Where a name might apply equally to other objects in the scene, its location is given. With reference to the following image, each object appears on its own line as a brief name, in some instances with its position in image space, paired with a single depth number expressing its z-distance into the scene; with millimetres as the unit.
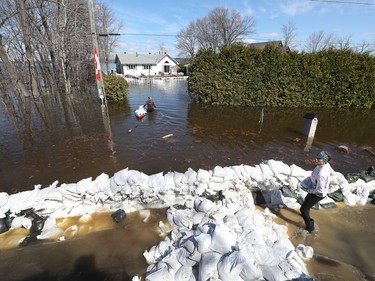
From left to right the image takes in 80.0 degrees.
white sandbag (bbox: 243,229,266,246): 3174
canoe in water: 10766
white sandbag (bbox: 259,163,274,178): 4559
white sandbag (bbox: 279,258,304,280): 2752
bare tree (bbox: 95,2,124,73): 29734
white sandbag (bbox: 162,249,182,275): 2935
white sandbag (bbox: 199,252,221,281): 2779
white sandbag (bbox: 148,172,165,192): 4370
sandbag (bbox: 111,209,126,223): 4098
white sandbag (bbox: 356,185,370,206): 4547
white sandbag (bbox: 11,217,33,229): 3938
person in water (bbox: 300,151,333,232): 3545
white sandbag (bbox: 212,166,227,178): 4449
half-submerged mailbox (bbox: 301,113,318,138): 8078
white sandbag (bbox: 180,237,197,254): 3072
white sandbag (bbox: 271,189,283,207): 4438
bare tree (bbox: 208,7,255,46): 47312
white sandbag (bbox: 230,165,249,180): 4559
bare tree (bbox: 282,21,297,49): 54656
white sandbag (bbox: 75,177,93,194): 4199
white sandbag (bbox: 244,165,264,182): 4542
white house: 47516
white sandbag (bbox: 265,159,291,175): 4586
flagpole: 10594
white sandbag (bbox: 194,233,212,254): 3009
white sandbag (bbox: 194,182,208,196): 4379
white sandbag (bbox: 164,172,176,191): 4375
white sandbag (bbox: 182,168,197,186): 4434
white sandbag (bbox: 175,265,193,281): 2840
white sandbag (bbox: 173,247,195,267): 2986
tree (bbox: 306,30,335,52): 54431
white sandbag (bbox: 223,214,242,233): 3469
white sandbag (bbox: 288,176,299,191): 4585
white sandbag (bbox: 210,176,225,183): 4438
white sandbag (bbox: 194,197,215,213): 4082
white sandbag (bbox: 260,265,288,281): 2715
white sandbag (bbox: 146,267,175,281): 2811
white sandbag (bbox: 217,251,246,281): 2707
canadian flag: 10984
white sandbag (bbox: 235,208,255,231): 3526
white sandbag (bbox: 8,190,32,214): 3977
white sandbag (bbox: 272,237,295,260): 3063
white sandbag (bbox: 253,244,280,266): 2912
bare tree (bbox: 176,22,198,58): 54625
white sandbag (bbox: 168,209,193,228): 3895
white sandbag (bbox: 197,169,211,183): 4430
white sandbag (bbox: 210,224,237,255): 2986
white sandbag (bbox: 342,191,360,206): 4531
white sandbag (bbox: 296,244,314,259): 3279
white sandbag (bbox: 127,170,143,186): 4344
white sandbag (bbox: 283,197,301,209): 4438
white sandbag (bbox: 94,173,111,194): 4324
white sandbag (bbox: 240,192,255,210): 4270
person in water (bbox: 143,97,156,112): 12070
